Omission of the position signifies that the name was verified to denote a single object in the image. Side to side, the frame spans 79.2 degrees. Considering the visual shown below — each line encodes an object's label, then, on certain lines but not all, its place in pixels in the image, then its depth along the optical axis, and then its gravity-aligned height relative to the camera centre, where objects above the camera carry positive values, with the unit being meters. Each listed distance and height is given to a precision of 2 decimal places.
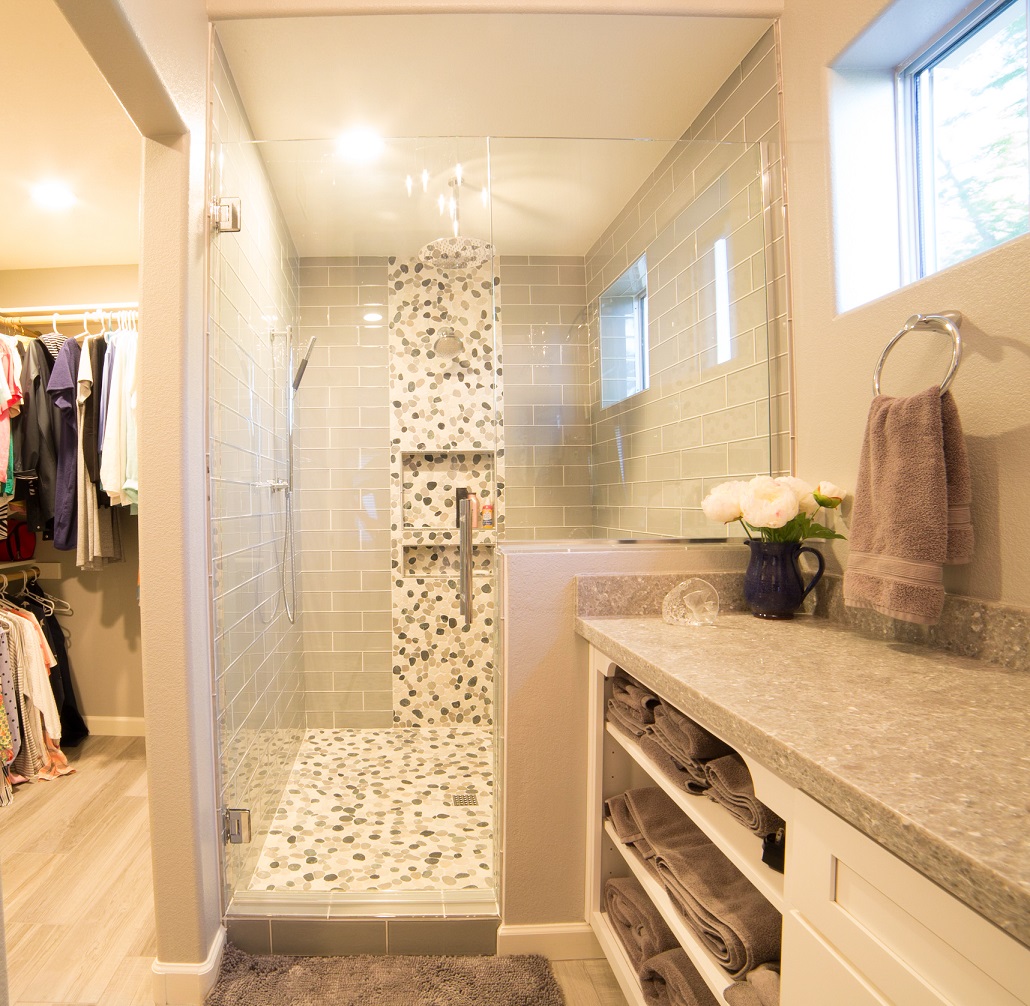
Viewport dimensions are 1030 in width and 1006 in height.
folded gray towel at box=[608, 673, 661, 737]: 1.31 -0.45
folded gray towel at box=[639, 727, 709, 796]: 1.06 -0.49
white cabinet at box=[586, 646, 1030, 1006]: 0.49 -0.41
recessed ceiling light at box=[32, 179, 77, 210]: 2.42 +1.26
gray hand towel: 1.10 -0.03
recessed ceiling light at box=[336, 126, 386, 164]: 1.82 +1.06
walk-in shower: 1.76 +0.26
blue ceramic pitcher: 1.47 -0.20
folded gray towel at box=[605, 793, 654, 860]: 1.34 -0.74
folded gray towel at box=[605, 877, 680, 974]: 1.28 -0.92
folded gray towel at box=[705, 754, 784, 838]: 0.90 -0.45
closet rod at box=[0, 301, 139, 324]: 2.95 +0.95
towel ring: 1.11 +0.31
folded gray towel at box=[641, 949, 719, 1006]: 1.11 -0.89
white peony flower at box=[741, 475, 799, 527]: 1.42 -0.02
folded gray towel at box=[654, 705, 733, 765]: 1.07 -0.43
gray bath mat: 1.46 -1.17
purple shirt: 2.79 +0.25
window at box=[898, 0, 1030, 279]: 1.20 +0.75
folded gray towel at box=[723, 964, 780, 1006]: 0.86 -0.70
